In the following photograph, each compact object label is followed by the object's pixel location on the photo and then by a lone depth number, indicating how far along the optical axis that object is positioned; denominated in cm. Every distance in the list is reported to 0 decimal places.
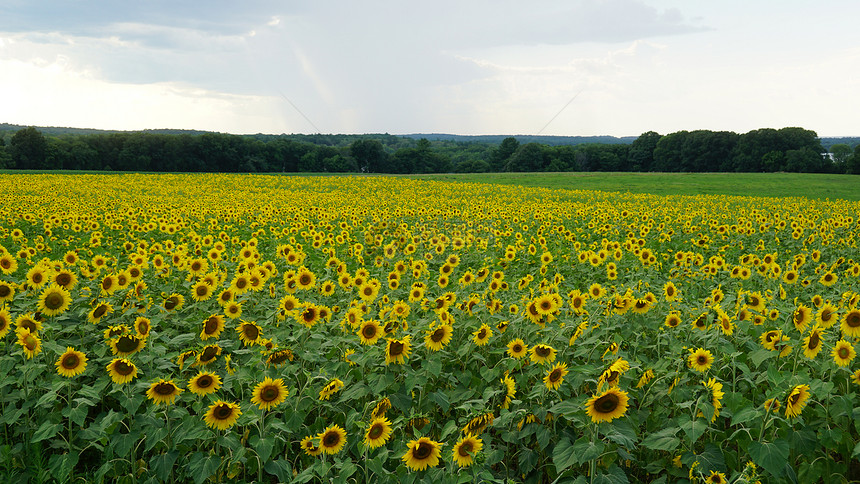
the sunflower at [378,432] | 314
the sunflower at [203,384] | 349
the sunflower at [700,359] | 376
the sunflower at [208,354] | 371
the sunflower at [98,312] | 445
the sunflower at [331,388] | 368
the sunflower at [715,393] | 325
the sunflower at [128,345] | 396
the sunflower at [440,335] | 407
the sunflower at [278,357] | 383
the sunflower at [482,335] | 418
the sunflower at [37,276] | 501
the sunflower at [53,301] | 442
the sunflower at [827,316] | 422
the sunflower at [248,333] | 422
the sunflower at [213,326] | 427
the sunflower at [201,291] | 513
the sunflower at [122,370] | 363
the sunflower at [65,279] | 486
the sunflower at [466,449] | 300
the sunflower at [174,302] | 484
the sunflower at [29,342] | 376
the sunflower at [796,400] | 308
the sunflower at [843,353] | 359
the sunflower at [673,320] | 466
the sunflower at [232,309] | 477
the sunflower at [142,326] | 405
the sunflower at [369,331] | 401
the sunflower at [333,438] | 323
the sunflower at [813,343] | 370
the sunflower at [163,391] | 343
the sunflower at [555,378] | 341
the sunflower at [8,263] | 579
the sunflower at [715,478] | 301
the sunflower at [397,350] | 382
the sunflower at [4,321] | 400
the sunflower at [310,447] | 327
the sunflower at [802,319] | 415
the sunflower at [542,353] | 374
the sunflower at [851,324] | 395
